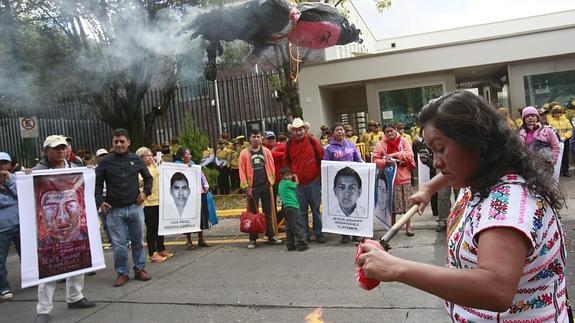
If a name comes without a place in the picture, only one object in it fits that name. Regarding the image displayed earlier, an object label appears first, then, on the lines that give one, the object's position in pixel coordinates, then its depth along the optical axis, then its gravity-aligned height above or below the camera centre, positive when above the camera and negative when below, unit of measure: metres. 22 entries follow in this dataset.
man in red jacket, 7.16 -0.05
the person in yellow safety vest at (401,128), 11.83 +0.71
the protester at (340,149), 7.22 +0.20
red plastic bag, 7.09 -0.79
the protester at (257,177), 7.36 -0.11
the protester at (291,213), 6.75 -0.66
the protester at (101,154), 8.29 +0.54
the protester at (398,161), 7.04 -0.06
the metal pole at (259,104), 15.24 +2.36
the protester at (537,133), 6.52 +0.15
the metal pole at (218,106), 16.77 +2.44
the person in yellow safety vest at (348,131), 10.70 +0.69
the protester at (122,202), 5.68 -0.22
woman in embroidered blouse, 1.22 -0.23
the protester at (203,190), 7.81 -0.25
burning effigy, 7.20 +2.28
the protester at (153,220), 7.00 -0.59
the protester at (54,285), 4.59 -0.98
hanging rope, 9.77 +2.38
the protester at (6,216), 5.62 -0.27
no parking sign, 9.84 +1.35
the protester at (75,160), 6.99 +0.41
